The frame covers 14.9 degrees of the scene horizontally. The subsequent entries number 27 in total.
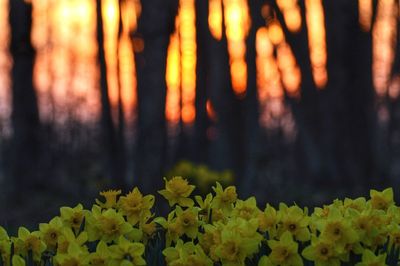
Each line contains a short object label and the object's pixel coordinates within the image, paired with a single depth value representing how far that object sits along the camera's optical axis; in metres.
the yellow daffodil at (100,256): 5.12
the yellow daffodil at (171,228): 5.59
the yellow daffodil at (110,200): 5.79
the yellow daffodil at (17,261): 5.28
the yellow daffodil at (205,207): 5.92
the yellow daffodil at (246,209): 5.78
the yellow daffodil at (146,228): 5.65
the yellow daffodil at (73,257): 5.05
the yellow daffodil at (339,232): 5.04
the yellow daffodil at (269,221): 5.41
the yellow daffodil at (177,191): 5.78
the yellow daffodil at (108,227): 5.41
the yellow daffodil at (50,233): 5.66
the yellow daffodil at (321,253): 5.00
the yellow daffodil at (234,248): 4.99
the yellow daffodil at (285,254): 5.02
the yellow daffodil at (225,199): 6.01
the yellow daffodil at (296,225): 5.32
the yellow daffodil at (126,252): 5.06
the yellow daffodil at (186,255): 5.07
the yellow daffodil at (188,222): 5.57
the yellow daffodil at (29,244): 5.58
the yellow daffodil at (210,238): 5.16
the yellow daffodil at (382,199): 6.16
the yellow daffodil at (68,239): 5.34
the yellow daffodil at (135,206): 5.62
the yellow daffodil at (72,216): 5.76
